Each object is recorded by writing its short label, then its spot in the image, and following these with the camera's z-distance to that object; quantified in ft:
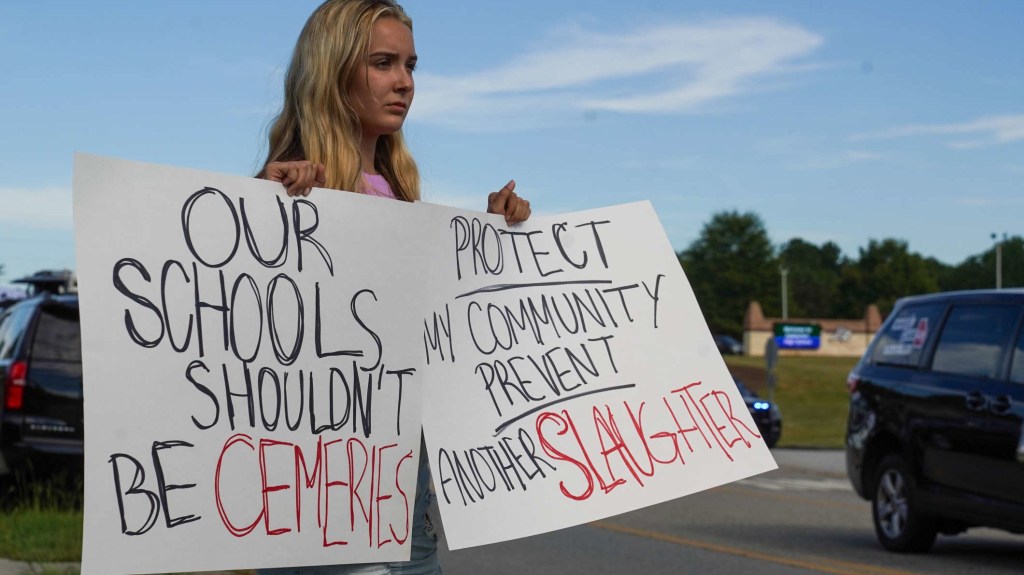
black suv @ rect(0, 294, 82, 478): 34.86
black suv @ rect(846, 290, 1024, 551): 29.89
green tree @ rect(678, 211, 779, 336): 481.46
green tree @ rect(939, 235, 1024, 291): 541.34
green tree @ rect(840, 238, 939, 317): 498.69
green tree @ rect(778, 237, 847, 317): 529.28
